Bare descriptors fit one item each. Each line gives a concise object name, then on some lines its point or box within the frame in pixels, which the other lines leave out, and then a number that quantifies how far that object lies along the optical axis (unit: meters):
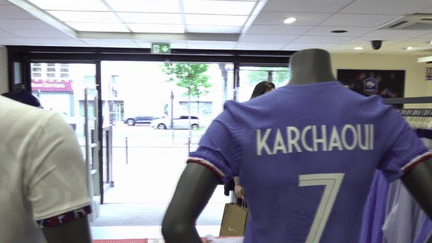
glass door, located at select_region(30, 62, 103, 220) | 5.29
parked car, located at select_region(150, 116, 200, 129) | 11.60
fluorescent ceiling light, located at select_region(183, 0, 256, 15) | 3.27
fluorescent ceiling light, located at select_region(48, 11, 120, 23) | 3.66
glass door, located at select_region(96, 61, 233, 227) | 5.26
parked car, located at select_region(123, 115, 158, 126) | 14.27
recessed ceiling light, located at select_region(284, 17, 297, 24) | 3.42
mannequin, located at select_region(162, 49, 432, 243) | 0.67
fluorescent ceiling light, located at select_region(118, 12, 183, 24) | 3.73
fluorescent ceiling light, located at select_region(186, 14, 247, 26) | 3.78
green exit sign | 4.87
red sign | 5.57
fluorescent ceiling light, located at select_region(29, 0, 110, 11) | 3.26
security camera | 4.54
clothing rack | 1.49
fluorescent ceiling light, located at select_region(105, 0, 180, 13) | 3.24
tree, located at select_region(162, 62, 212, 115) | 8.80
